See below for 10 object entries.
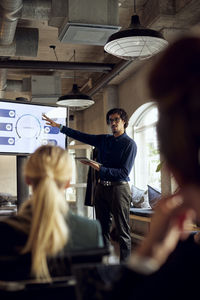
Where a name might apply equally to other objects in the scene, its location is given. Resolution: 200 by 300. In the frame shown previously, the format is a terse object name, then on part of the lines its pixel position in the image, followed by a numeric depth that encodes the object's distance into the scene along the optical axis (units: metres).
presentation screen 2.79
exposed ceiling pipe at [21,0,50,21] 4.54
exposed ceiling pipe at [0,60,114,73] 6.86
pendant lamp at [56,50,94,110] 6.63
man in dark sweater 3.61
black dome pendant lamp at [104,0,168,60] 3.37
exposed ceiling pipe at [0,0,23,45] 4.14
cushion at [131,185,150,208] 7.06
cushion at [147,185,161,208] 6.45
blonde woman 1.08
